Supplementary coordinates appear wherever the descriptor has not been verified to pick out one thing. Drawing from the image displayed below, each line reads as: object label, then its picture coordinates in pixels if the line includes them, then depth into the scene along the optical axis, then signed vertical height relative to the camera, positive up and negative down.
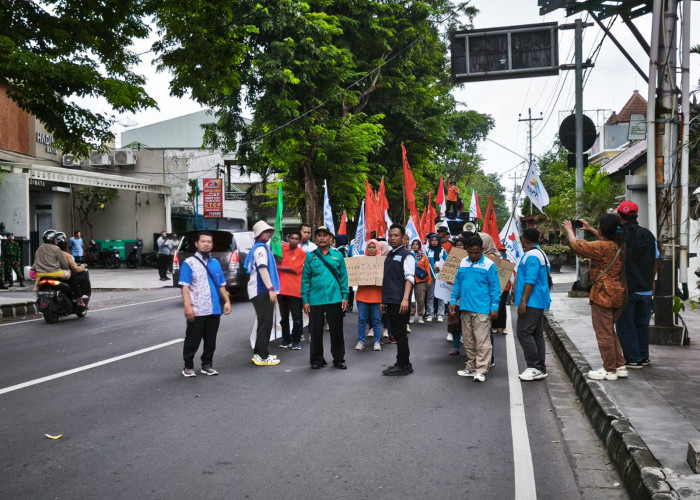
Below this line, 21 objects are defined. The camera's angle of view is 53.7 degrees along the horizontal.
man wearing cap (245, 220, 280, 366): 8.67 -0.79
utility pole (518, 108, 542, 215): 62.47 +9.23
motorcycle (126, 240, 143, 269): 34.47 -1.44
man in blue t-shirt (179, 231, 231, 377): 7.81 -0.84
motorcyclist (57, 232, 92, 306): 13.20 -0.98
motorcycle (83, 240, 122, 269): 33.84 -1.40
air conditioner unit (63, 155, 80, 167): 35.97 +3.60
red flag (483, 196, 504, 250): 14.88 -0.09
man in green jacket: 8.47 -0.86
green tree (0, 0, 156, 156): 11.41 +2.92
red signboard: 36.03 +1.57
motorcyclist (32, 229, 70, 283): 12.85 -0.60
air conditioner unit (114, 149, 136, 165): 39.62 +4.11
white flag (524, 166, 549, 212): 14.01 +0.65
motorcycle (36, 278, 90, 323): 12.91 -1.31
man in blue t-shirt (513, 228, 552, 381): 7.67 -0.89
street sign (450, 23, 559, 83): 15.77 +3.95
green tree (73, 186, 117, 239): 35.75 +1.58
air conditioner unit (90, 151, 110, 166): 40.09 +4.01
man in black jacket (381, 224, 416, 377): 8.06 -0.81
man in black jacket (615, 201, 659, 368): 7.86 -0.78
